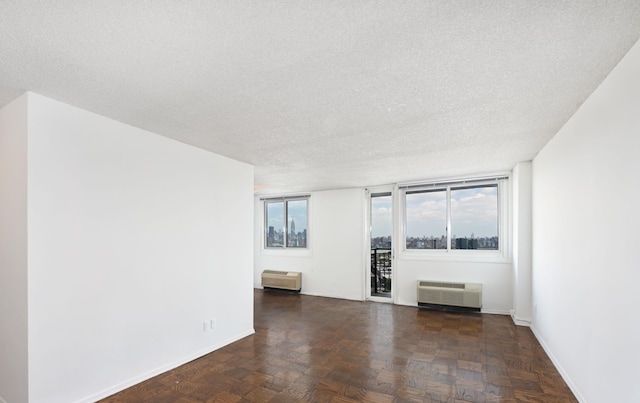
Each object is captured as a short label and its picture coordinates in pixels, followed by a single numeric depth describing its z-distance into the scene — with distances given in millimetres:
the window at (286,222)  7198
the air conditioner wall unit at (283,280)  6822
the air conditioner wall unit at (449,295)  5000
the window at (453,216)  5316
